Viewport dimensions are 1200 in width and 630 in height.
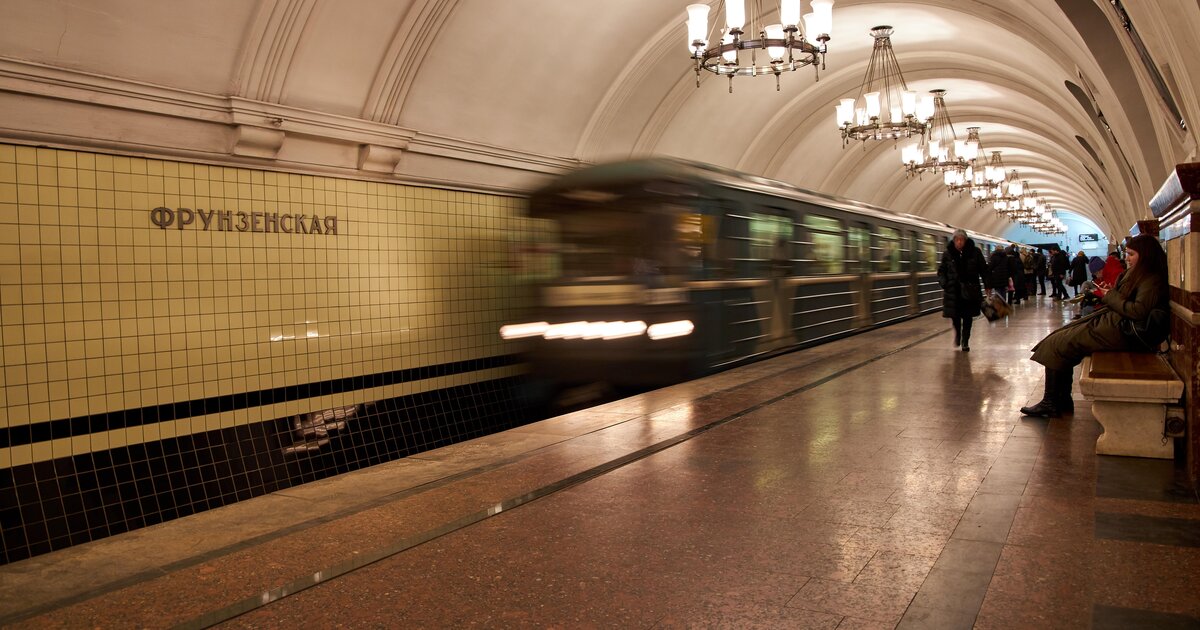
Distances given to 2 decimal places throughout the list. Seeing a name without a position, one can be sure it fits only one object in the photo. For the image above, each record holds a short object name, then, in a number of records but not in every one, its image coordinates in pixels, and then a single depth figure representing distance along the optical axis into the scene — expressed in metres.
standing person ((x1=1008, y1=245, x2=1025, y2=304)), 18.05
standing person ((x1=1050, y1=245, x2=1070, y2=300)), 19.44
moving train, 6.78
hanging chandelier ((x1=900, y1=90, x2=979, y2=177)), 14.12
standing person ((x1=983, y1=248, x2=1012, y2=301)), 14.48
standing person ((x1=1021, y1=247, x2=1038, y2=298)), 20.19
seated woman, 4.50
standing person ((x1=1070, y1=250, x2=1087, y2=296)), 18.78
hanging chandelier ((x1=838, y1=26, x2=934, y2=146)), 11.00
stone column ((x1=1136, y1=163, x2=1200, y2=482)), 3.55
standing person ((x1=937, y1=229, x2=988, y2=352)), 9.16
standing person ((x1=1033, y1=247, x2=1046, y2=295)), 22.44
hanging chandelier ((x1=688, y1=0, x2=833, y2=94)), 7.20
